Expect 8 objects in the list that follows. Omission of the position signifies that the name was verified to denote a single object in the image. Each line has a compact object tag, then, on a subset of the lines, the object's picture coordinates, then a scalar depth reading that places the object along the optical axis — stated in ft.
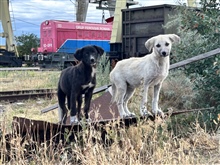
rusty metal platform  15.24
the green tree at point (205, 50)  20.99
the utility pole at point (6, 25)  89.56
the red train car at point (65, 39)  72.13
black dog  18.20
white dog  17.71
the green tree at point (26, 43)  107.74
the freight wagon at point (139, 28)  43.93
